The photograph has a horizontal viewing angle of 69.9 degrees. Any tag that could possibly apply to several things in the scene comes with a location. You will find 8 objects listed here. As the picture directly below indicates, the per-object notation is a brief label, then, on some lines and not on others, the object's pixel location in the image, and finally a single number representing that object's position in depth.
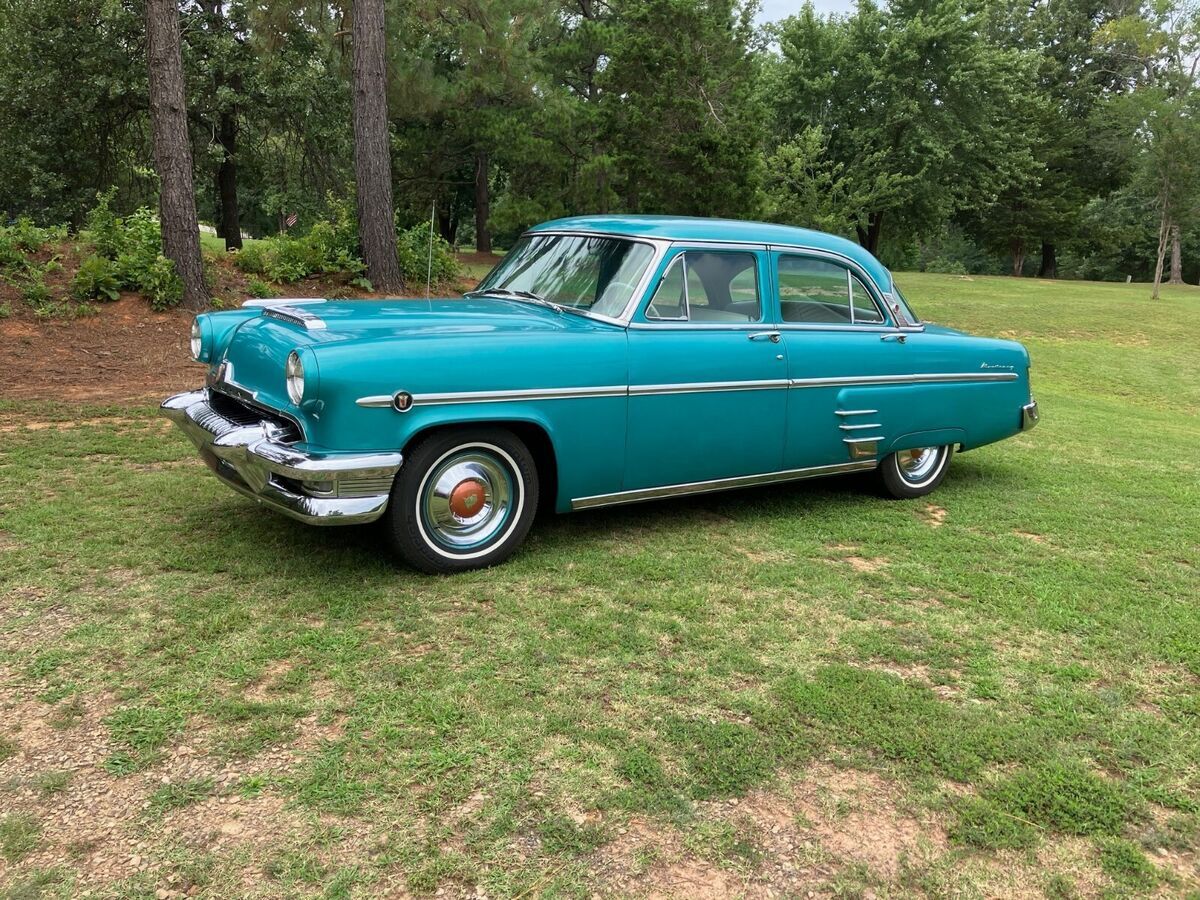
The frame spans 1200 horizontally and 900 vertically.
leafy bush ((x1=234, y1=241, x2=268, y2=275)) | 11.40
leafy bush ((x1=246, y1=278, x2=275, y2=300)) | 10.38
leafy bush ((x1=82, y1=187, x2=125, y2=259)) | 10.07
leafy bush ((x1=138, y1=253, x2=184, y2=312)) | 9.70
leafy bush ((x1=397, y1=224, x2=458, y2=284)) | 12.63
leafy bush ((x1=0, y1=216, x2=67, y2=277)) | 9.72
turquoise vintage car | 3.68
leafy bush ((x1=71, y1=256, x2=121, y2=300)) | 9.52
